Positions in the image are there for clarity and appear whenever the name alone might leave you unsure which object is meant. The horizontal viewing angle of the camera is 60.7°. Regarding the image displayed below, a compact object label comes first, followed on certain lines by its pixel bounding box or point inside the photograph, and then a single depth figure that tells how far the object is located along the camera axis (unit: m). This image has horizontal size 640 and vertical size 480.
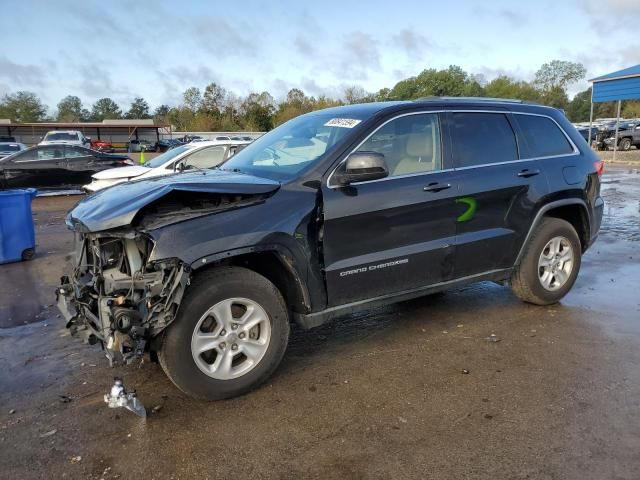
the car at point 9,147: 27.00
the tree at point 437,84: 82.04
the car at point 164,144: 50.21
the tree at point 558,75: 100.06
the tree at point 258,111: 82.94
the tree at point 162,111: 111.64
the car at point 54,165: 14.73
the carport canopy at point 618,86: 23.19
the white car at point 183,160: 10.06
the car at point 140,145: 48.99
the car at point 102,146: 45.41
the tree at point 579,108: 108.60
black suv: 3.35
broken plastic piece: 3.31
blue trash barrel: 7.55
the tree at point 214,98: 86.62
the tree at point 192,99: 90.06
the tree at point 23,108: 95.06
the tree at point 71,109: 111.48
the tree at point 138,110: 115.75
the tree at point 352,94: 86.08
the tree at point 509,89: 90.38
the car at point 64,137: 34.03
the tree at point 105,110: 120.32
